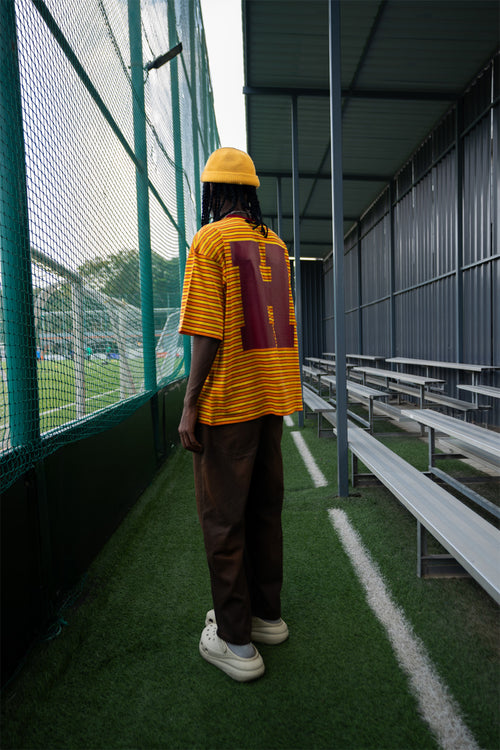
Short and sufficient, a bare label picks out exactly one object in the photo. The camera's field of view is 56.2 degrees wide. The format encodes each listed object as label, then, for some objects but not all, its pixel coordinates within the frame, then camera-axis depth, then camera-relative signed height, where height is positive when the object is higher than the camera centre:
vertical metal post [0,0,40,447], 1.79 +0.39
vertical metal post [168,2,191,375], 5.86 +2.74
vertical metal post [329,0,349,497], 3.52 +0.86
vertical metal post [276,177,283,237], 9.27 +3.12
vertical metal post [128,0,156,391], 4.00 +1.40
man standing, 1.61 -0.12
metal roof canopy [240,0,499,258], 5.58 +3.94
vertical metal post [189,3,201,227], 7.70 +4.19
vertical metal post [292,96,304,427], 6.44 +1.91
